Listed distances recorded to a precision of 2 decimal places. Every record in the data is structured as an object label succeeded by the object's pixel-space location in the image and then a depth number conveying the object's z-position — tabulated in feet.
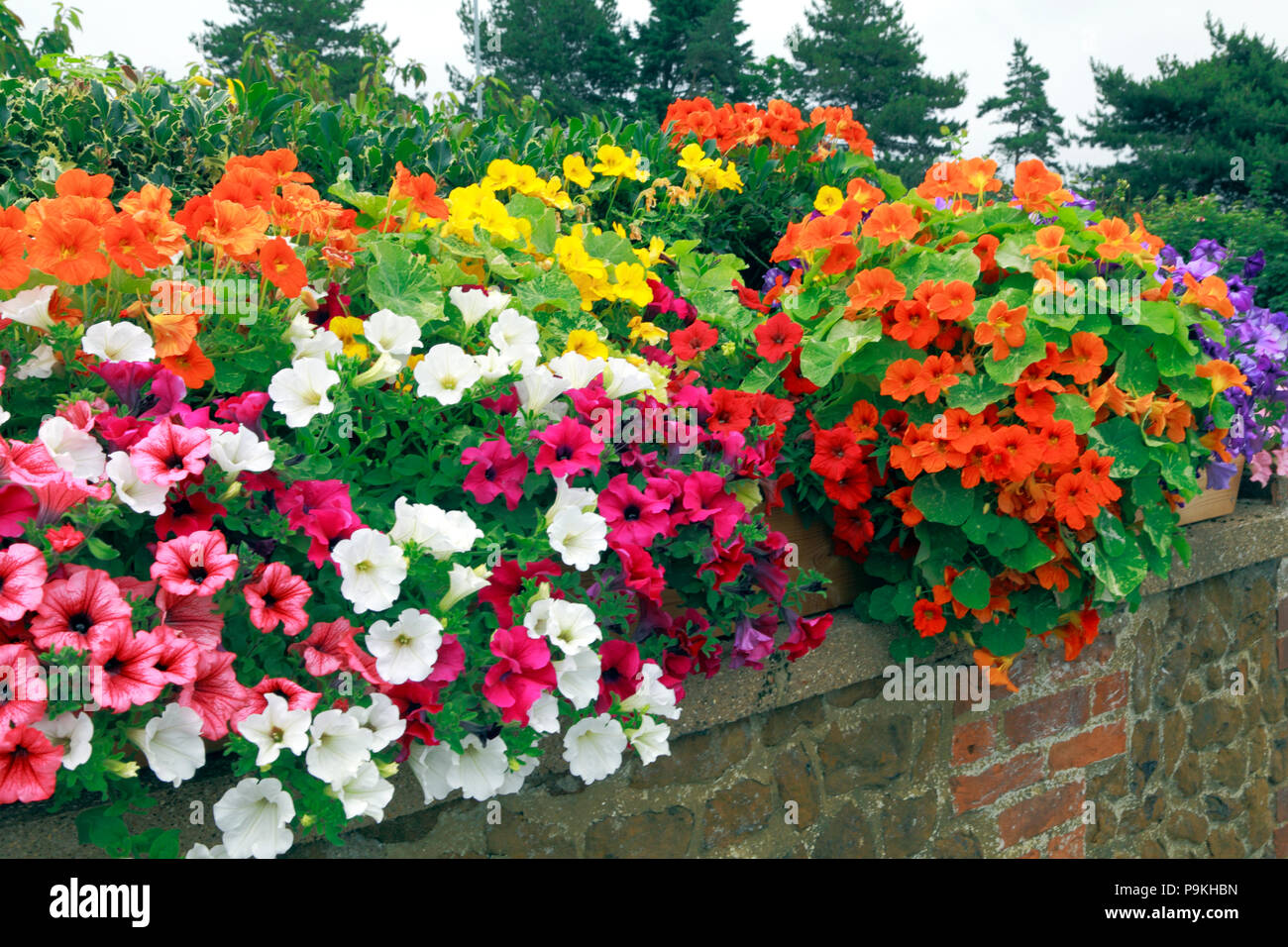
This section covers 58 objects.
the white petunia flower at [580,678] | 5.61
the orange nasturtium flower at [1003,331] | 7.80
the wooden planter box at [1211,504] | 11.28
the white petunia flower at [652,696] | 6.11
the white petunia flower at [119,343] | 5.55
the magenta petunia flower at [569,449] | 5.91
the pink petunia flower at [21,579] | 4.40
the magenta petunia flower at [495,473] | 5.81
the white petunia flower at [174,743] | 4.70
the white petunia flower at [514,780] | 5.85
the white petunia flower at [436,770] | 5.64
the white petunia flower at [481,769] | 5.64
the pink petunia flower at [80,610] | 4.47
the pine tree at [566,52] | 101.60
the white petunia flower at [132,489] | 4.82
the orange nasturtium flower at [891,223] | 8.62
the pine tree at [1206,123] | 75.97
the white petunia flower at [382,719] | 5.15
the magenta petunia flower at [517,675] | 5.36
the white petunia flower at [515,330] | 6.38
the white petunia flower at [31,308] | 5.60
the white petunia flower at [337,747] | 4.93
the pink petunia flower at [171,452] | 4.85
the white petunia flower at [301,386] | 5.54
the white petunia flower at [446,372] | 5.82
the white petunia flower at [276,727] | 4.77
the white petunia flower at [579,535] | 5.65
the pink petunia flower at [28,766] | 4.28
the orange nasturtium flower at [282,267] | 6.02
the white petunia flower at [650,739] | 6.11
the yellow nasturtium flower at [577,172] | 9.87
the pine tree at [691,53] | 99.81
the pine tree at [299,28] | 102.47
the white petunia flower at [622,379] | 6.42
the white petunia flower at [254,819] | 5.02
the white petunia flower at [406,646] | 5.09
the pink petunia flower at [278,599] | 4.88
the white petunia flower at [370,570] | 5.01
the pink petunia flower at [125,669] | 4.39
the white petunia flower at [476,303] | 6.57
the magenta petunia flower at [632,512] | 6.18
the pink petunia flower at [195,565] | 4.63
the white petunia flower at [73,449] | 4.92
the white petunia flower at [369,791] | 5.08
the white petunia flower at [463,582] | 5.32
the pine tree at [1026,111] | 121.70
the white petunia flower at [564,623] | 5.47
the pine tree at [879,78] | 107.34
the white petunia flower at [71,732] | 4.45
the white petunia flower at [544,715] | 5.66
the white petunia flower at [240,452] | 5.08
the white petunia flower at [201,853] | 5.25
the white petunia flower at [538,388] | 6.22
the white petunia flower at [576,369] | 6.39
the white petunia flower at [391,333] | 5.99
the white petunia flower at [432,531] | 5.24
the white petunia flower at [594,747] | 5.99
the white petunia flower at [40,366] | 5.72
